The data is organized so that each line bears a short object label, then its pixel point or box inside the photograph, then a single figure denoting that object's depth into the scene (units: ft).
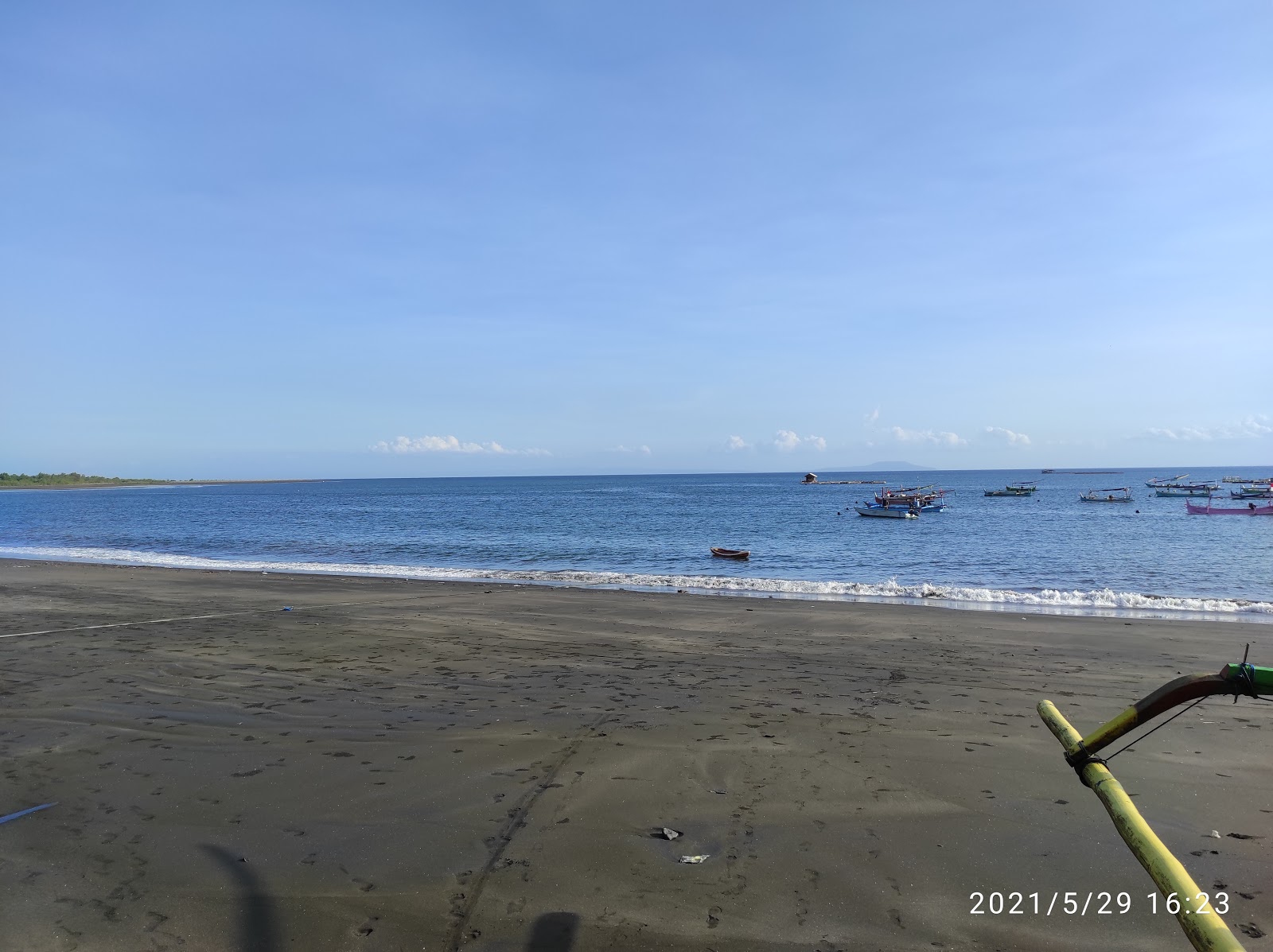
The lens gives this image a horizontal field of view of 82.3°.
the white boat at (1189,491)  296.10
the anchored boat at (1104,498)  277.64
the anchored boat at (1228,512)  200.59
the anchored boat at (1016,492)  317.63
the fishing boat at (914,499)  212.43
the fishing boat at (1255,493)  257.75
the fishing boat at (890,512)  200.34
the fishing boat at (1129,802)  8.11
